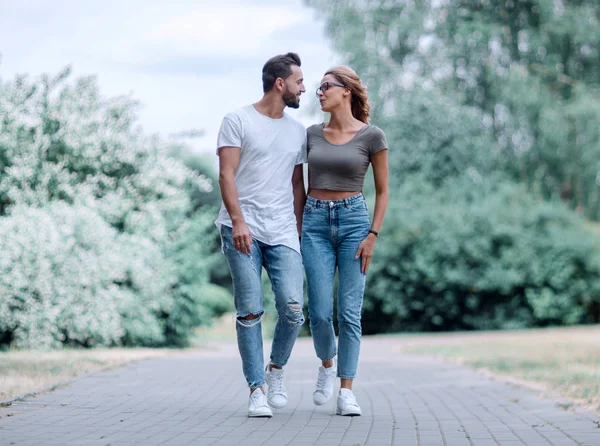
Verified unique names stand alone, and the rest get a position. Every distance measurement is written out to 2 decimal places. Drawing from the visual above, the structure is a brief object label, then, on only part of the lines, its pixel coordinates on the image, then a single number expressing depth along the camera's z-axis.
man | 5.65
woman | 5.81
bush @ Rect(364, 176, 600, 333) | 20.61
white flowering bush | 13.09
